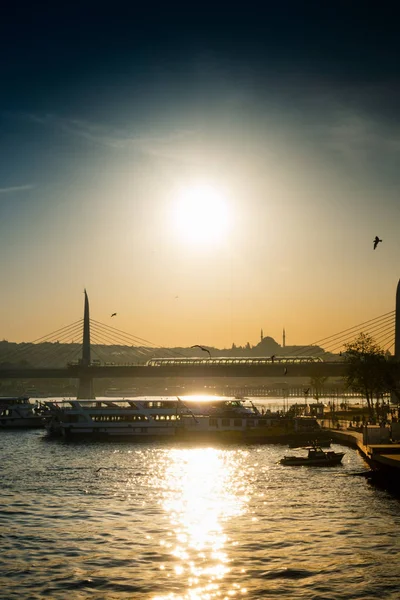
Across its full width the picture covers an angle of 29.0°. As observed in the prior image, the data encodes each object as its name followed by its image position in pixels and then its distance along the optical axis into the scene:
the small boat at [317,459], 70.75
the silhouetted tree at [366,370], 107.31
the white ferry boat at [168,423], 99.50
